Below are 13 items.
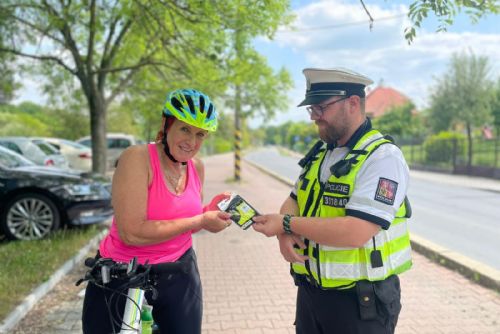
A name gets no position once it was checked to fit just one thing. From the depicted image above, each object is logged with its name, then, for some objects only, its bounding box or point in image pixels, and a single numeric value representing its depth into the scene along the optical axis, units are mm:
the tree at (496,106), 23606
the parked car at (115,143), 21312
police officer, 1800
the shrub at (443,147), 23609
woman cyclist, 1916
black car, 6242
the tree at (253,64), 6324
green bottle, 1936
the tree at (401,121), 52312
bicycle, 1740
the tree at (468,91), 23484
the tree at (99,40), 7938
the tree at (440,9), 2556
